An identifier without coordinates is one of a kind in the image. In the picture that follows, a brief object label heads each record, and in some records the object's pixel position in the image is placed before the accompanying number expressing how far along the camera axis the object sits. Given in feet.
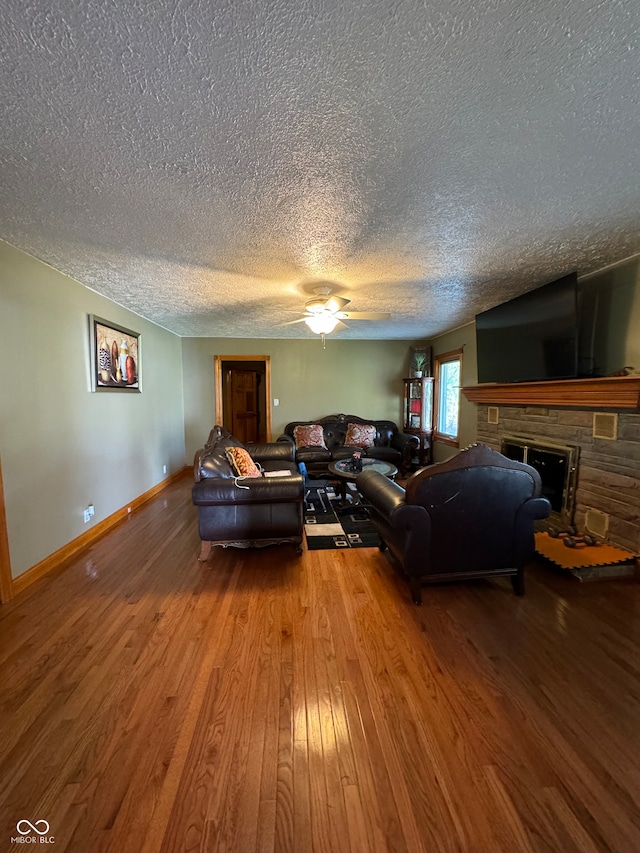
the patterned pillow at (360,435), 18.76
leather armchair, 6.85
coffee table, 12.74
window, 18.31
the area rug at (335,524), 10.38
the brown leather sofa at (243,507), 9.12
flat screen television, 9.50
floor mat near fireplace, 8.22
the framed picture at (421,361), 19.84
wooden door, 26.89
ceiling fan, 10.56
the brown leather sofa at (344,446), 17.53
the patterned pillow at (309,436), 18.57
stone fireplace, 8.43
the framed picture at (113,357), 10.88
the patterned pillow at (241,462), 10.36
